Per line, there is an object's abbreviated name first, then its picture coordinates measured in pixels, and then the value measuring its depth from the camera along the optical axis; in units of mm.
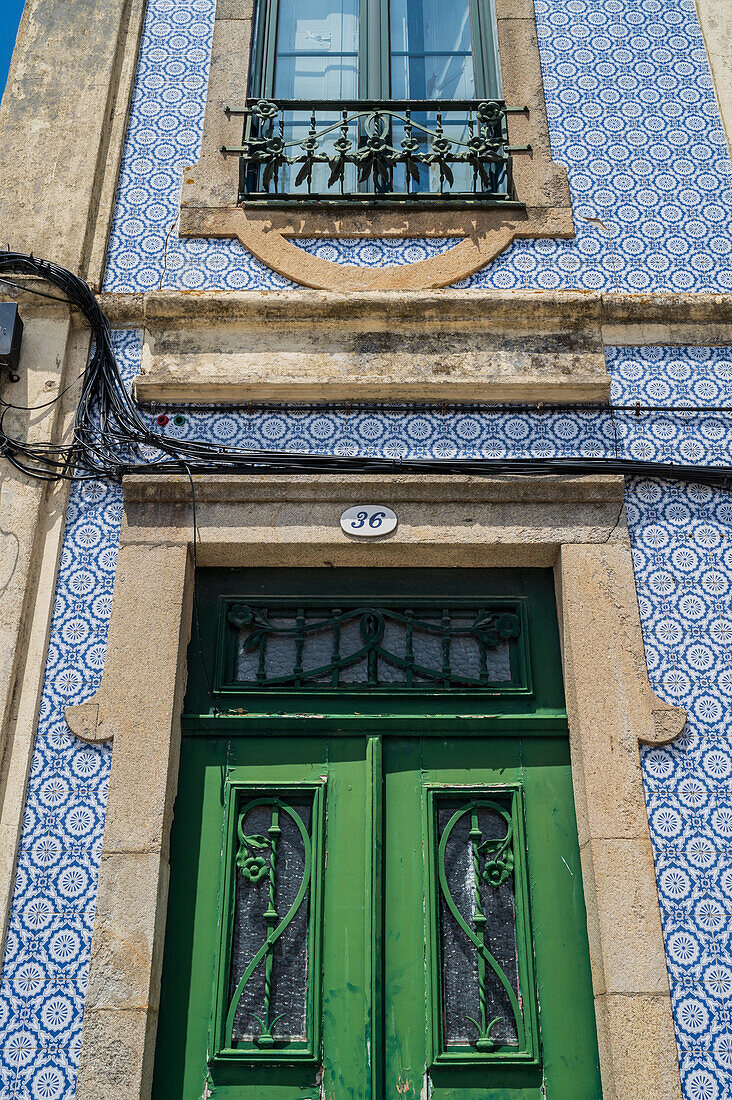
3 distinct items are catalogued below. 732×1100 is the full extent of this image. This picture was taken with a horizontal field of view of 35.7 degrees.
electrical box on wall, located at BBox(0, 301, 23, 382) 4512
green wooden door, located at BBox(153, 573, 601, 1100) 3730
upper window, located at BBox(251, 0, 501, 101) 5418
